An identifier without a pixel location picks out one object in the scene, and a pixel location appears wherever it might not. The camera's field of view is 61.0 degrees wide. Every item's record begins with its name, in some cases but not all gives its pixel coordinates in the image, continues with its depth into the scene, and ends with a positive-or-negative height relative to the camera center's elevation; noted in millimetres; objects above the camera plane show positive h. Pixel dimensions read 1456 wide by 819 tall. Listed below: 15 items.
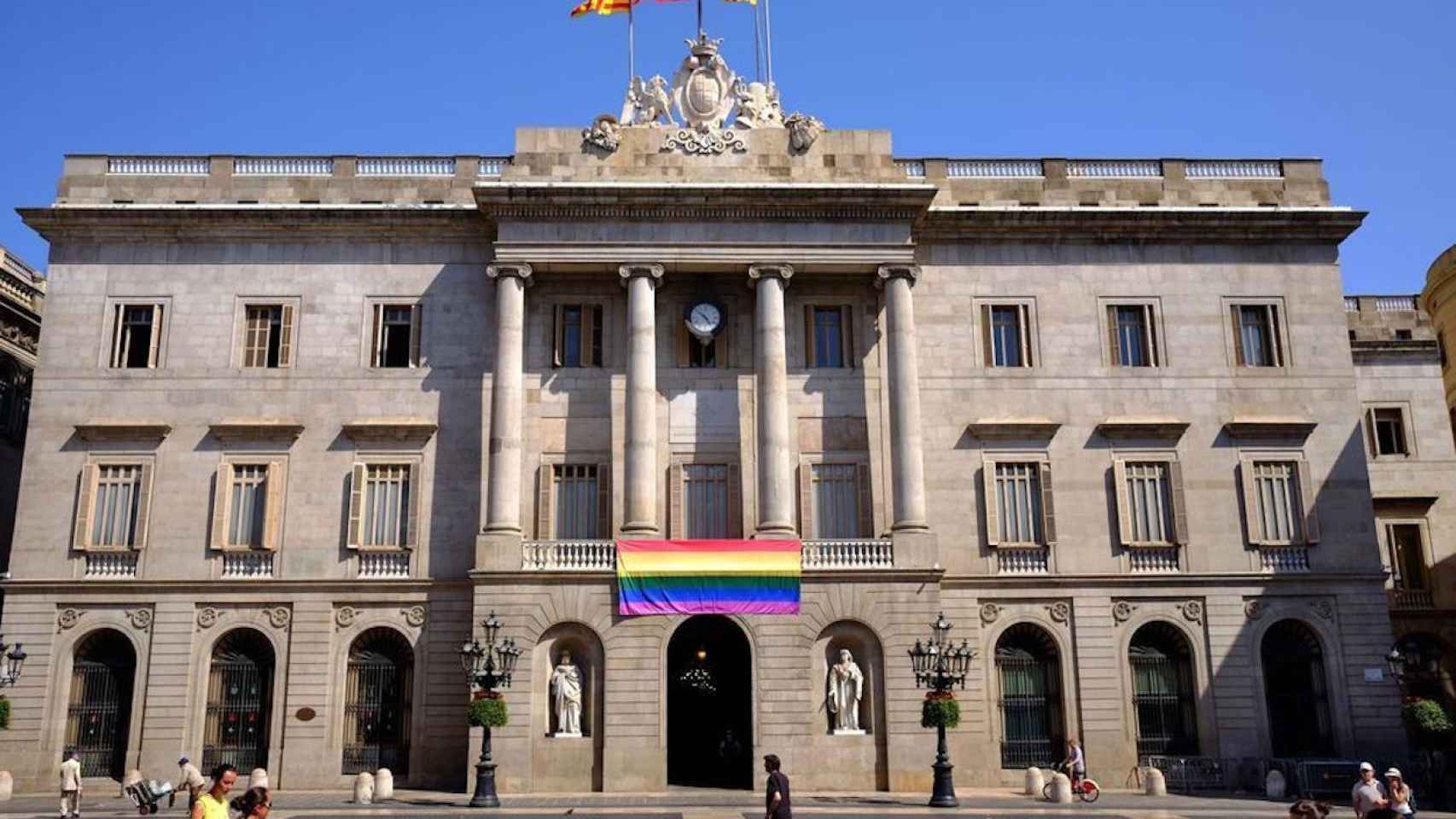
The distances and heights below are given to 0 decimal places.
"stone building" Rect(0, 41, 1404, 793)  33938 +7446
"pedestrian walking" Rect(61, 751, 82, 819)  27938 -1289
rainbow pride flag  33344 +3783
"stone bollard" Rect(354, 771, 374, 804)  30766 -1574
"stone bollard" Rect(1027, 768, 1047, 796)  32156 -1663
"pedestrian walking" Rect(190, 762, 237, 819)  13375 -769
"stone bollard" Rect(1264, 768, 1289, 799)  32094 -1819
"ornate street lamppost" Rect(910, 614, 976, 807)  29156 +1229
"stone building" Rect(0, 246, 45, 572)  41562 +12174
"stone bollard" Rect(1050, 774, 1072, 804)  30973 -1799
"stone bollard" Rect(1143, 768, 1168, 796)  32781 -1779
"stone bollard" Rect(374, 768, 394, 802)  31062 -1482
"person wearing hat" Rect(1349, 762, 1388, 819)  19219 -1258
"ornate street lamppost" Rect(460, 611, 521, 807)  29312 +1326
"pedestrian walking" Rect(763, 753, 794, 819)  16500 -976
